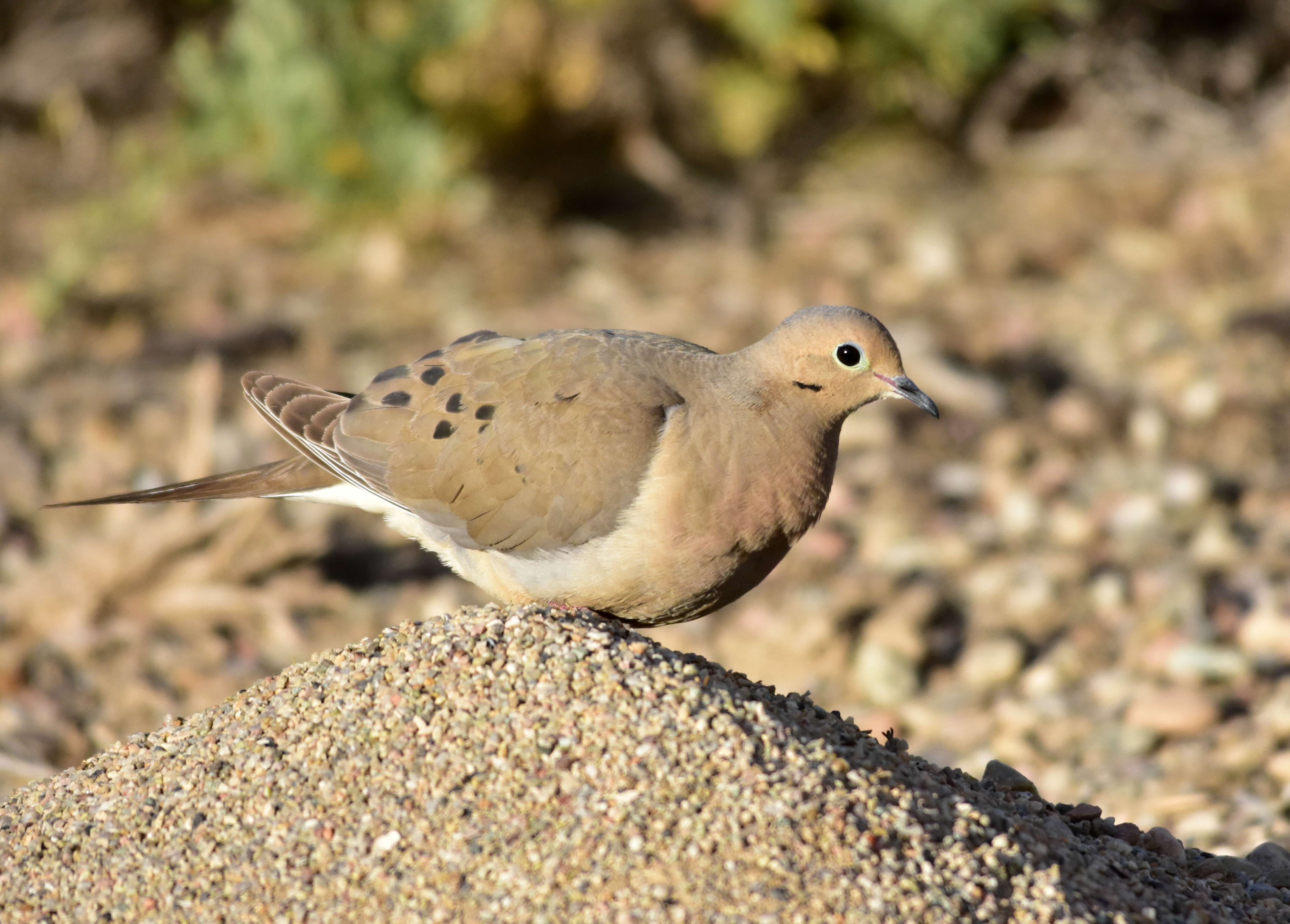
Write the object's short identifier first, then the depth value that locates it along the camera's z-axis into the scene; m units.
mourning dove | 8.05
